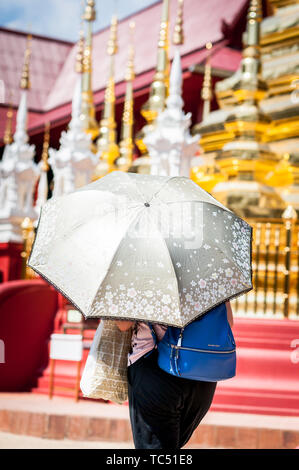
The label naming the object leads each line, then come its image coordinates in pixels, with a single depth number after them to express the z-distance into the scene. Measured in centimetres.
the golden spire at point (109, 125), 1116
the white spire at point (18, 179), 1026
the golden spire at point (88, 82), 1095
